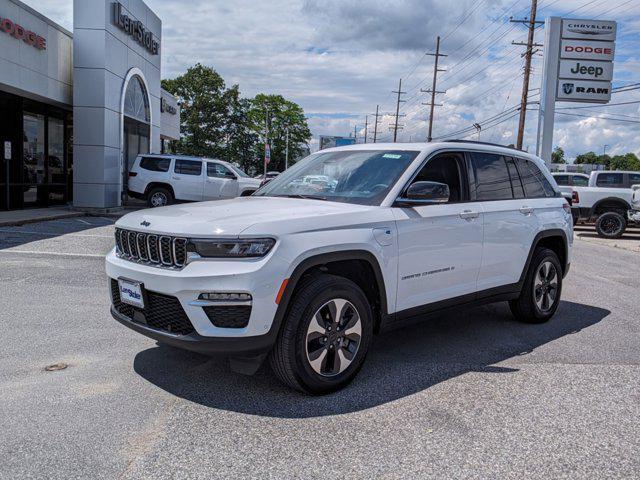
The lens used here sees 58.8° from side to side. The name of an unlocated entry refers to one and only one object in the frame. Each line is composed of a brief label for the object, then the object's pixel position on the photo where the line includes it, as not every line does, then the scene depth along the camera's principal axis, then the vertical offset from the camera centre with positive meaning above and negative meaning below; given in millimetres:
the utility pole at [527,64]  31047 +6986
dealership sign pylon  28641 +6553
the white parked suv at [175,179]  19547 -318
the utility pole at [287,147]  82375 +4256
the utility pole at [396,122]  75062 +8228
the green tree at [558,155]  141800 +9048
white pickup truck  17344 -209
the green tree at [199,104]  66000 +7786
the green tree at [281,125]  85688 +7924
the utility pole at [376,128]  94812 +8791
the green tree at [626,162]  138600 +8507
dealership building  15789 +1935
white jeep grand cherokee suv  3488 -555
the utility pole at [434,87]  53500 +9191
